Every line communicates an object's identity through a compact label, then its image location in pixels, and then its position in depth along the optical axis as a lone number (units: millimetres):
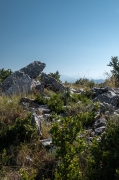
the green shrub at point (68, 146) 2307
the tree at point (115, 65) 10456
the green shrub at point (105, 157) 2337
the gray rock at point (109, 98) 6207
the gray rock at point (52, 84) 8210
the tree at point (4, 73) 11425
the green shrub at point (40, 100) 6488
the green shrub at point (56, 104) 5837
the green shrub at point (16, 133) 4275
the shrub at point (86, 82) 10158
